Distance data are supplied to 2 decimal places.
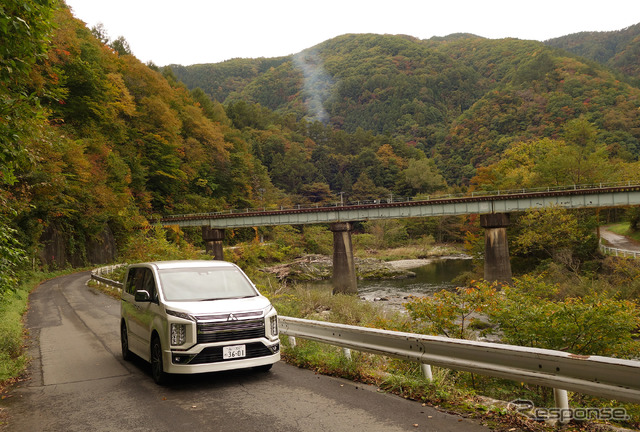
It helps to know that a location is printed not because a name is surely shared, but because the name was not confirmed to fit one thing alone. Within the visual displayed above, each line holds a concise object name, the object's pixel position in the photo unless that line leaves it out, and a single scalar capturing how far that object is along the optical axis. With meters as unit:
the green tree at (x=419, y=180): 115.88
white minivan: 7.33
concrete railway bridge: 41.97
